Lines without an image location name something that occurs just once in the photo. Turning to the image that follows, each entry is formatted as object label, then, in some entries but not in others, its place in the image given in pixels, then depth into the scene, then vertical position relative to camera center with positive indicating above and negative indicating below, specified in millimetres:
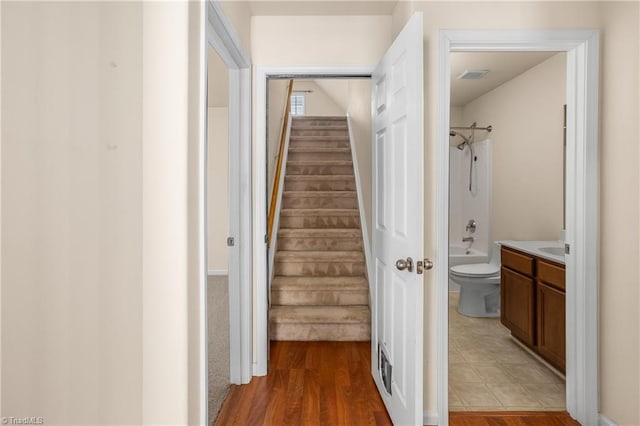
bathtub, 4609 -615
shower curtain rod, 4432 +938
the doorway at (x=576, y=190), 1986 +97
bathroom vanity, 2480 -648
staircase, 3182 -452
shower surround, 4602 +53
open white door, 1676 -84
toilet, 3615 -795
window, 8102 +2256
